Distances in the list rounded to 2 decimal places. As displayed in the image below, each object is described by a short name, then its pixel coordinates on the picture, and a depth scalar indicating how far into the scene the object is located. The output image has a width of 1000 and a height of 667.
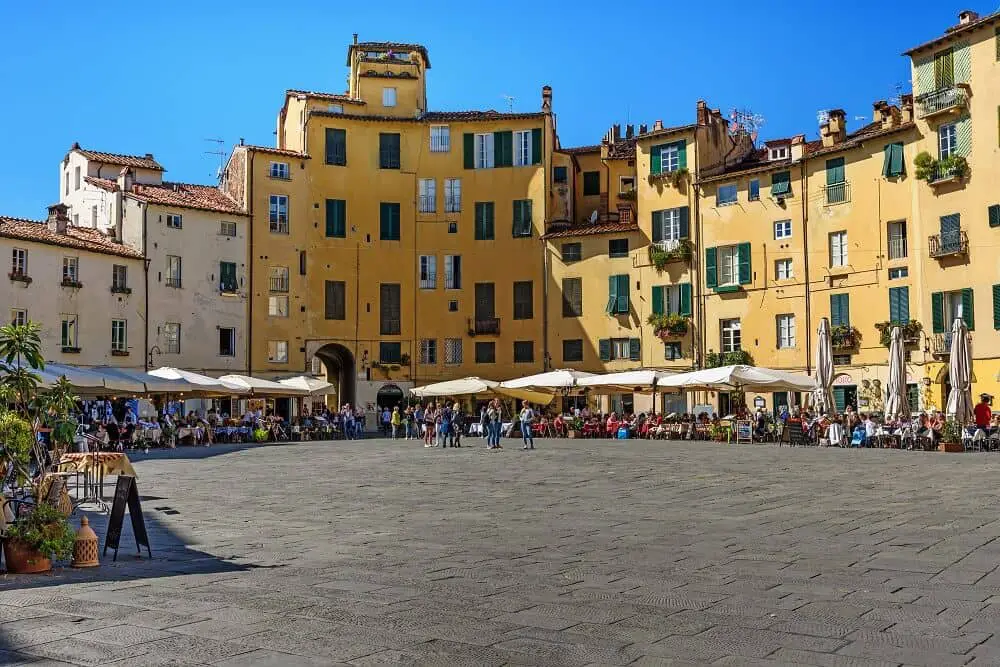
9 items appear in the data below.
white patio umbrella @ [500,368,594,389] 42.38
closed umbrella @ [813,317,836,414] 34.66
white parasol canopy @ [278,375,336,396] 43.69
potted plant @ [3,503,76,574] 9.55
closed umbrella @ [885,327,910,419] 31.83
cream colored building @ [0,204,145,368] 42.19
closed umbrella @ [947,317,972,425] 29.98
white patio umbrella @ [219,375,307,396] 40.41
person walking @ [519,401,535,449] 31.97
